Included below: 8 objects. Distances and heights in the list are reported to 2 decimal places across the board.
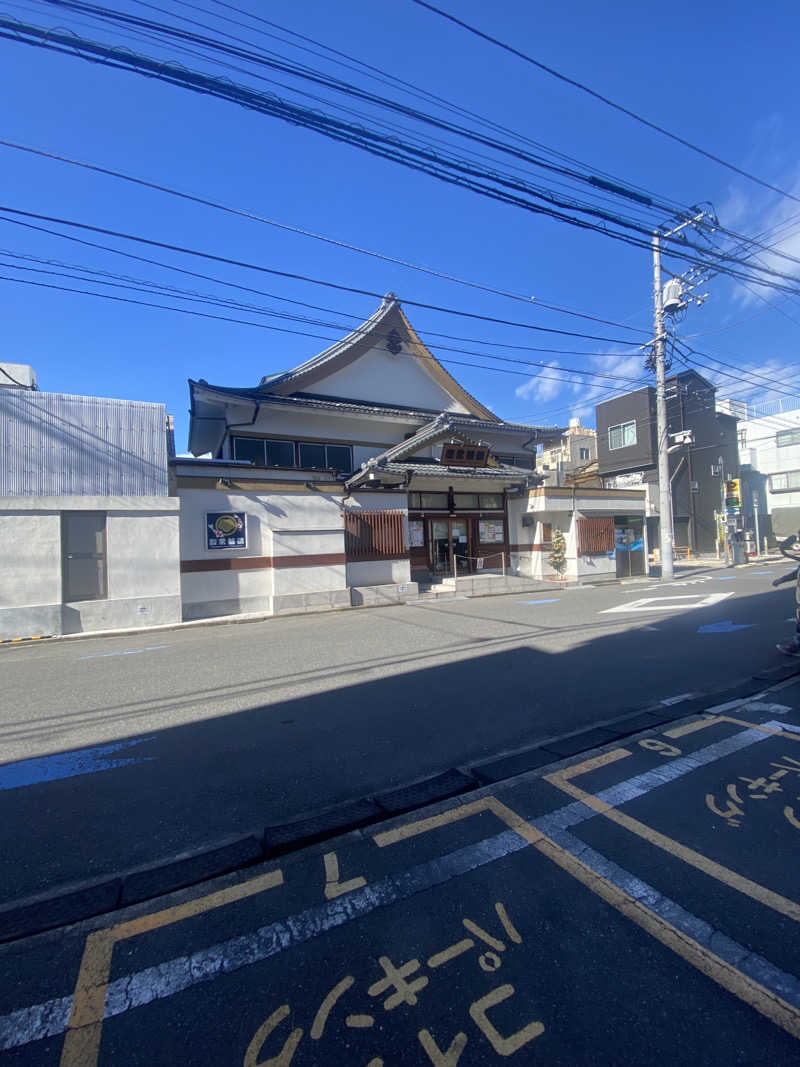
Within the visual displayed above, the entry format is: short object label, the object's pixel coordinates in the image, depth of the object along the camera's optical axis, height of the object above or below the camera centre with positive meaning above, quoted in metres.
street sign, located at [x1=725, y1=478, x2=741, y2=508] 24.64 +1.99
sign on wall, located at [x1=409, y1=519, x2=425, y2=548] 17.64 +0.32
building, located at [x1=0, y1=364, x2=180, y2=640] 10.50 +0.79
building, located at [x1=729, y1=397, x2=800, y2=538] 39.44 +5.61
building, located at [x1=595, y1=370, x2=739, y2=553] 32.00 +5.41
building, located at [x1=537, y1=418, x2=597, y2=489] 50.19 +9.32
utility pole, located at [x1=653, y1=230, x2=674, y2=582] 18.69 +3.60
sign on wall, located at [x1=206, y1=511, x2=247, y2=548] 12.55 +0.45
